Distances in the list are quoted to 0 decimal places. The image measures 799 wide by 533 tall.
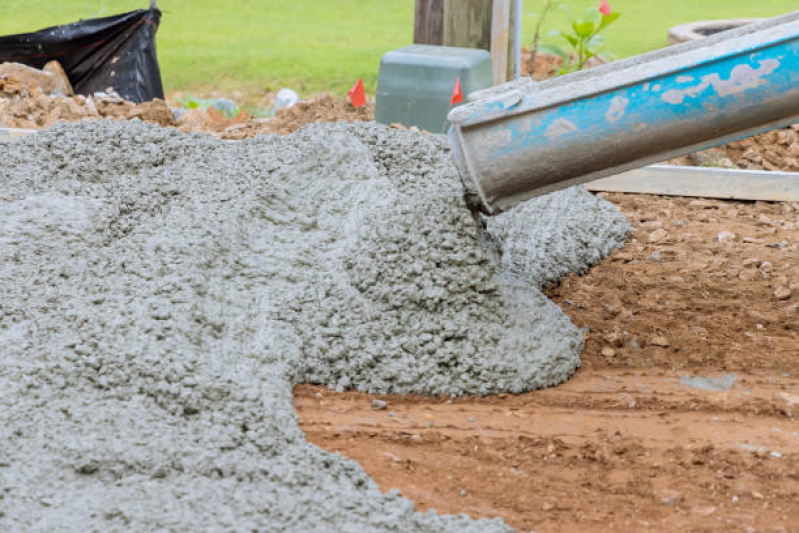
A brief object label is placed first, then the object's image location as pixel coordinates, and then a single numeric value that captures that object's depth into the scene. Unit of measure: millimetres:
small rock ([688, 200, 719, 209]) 8414
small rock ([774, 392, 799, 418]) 5277
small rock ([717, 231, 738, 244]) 7566
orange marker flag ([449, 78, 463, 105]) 8992
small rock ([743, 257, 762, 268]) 7109
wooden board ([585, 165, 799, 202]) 8414
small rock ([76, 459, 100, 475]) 4184
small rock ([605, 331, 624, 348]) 6051
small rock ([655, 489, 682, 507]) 4359
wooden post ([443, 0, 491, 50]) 10148
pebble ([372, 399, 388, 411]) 5234
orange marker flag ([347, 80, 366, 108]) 9917
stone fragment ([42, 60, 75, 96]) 12002
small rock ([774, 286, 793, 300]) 6648
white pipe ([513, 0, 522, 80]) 10523
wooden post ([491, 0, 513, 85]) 10250
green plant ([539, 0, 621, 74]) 10930
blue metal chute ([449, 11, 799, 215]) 5238
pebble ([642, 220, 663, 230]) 7883
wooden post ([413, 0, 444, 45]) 10453
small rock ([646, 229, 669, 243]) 7624
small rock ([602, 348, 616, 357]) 5930
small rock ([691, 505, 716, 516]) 4267
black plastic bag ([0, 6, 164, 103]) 12234
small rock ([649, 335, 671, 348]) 6062
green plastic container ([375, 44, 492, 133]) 9273
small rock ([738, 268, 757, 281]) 6941
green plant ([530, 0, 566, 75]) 11859
